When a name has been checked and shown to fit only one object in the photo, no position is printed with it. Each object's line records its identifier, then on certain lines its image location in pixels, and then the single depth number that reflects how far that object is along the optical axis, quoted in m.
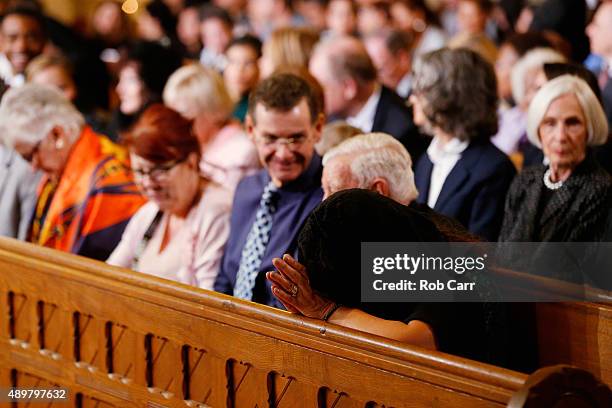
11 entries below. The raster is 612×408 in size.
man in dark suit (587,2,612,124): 9.59
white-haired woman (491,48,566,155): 9.11
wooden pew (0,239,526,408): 4.25
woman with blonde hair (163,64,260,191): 9.23
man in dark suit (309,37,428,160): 9.28
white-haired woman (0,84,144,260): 7.85
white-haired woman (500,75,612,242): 6.07
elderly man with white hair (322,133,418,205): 5.29
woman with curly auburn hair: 6.83
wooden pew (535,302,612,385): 4.90
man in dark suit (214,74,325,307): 6.37
